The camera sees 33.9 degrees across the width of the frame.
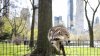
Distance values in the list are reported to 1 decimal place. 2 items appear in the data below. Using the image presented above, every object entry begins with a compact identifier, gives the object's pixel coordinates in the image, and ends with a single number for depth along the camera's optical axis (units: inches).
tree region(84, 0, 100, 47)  667.2
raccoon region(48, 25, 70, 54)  187.5
